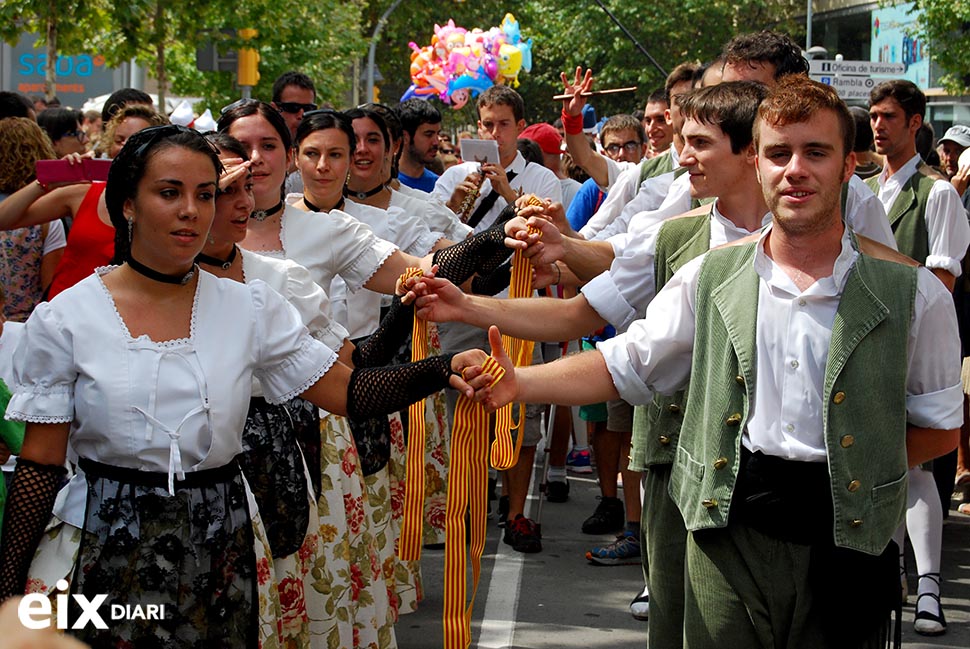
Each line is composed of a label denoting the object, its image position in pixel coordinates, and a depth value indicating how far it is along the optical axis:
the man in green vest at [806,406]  3.67
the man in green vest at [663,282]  4.58
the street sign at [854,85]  19.78
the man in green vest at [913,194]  7.84
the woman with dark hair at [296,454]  4.81
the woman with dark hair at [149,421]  3.73
